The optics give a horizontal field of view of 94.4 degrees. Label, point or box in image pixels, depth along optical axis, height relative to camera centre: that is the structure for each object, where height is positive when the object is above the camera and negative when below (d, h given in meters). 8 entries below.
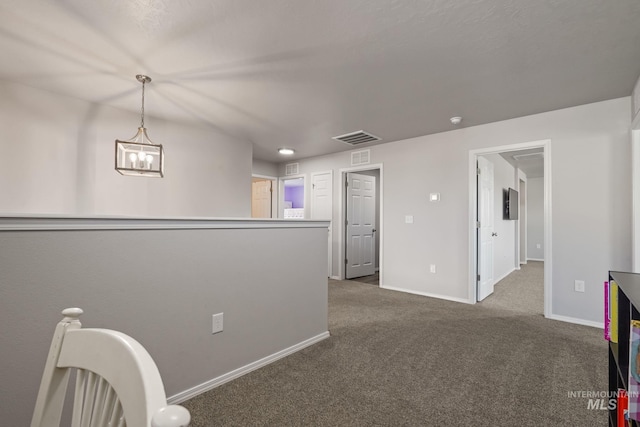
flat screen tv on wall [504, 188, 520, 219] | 5.95 +0.29
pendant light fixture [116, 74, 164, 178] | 2.61 +0.52
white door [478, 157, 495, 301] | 4.11 -0.16
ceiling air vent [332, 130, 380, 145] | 4.44 +1.24
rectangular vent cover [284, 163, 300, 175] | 6.36 +1.05
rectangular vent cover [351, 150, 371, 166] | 5.19 +1.06
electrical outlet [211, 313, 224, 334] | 1.98 -0.72
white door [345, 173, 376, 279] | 5.75 -0.16
